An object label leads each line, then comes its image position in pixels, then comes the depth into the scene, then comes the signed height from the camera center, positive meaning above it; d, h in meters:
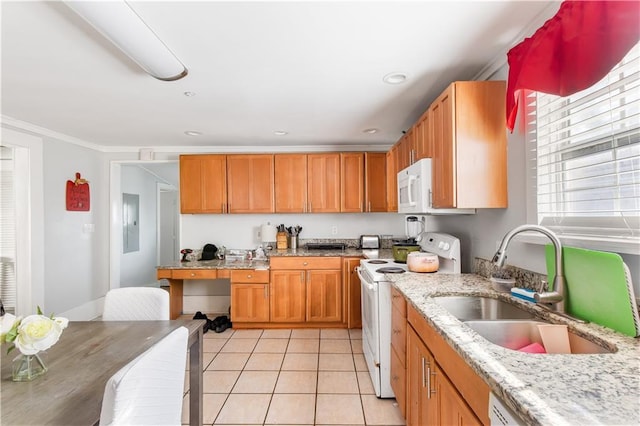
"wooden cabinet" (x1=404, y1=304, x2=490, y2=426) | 0.93 -0.67
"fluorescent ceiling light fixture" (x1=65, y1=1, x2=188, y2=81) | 1.24 +0.91
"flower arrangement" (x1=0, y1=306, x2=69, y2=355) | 1.08 -0.42
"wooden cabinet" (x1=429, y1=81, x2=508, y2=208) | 1.76 +0.42
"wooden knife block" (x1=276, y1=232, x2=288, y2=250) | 4.01 -0.32
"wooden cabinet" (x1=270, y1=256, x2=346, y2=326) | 3.49 -0.89
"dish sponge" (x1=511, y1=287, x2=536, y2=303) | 1.38 -0.39
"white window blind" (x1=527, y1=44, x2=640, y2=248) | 1.06 +0.24
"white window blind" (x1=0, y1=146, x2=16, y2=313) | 3.12 -0.14
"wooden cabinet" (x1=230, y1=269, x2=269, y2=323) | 3.48 -0.93
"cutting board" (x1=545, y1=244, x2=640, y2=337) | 0.99 -0.29
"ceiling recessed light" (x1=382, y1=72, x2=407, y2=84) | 2.04 +0.99
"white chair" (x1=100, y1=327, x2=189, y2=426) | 0.85 -0.55
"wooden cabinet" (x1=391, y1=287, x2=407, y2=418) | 1.77 -0.86
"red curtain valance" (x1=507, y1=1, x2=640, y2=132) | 0.99 +0.64
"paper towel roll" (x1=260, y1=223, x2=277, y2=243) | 4.03 -0.23
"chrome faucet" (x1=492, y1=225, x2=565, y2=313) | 1.23 -0.31
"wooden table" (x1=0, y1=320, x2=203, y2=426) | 0.92 -0.61
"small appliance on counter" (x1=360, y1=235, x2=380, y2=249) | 3.94 -0.36
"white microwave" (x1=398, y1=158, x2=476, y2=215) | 2.19 +0.20
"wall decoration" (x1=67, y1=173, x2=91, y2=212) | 3.64 +0.31
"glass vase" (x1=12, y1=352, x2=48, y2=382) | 1.10 -0.58
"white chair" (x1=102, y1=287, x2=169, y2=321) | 1.87 -0.56
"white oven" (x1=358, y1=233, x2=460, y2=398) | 2.13 -0.70
